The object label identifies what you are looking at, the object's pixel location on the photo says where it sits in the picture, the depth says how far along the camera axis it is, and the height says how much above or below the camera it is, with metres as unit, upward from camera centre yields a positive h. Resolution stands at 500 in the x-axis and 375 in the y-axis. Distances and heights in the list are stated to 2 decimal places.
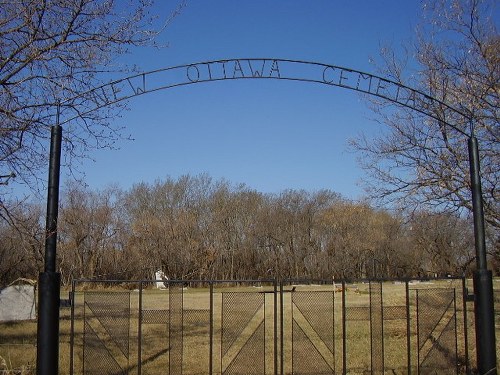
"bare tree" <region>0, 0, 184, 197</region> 9.10 +3.09
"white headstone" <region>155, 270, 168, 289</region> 52.39 -2.15
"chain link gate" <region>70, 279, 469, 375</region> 11.64 -2.15
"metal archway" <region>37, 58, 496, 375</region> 6.70 -0.25
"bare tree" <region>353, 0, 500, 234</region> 13.72 +2.73
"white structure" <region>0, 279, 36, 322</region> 21.47 -2.05
